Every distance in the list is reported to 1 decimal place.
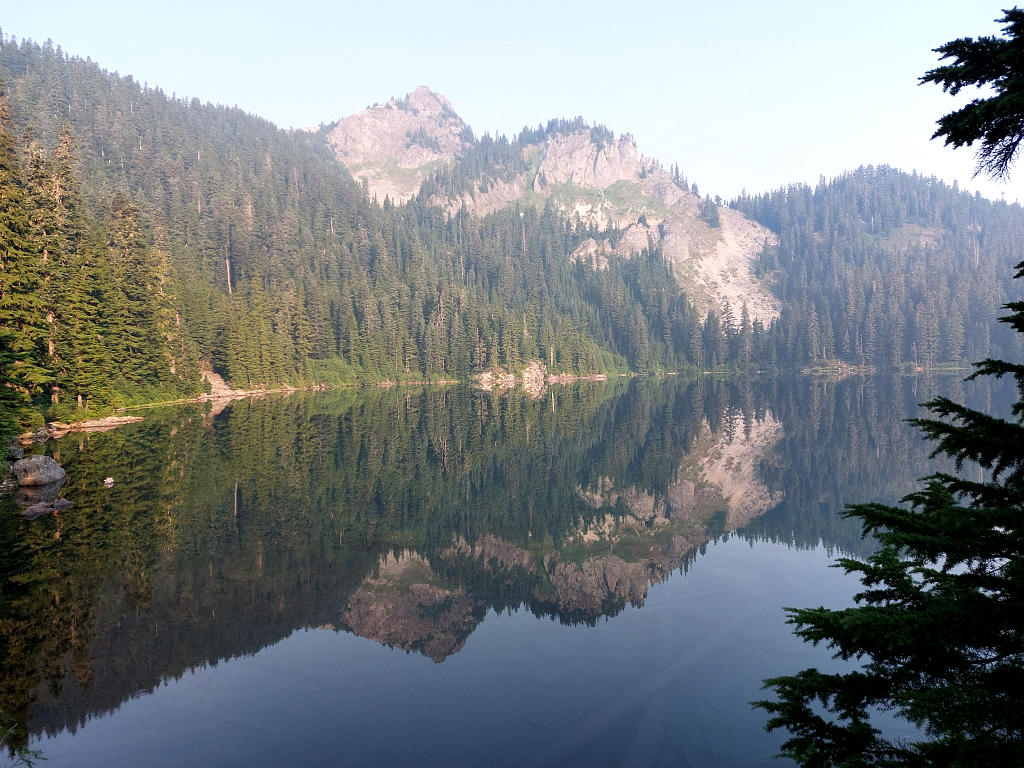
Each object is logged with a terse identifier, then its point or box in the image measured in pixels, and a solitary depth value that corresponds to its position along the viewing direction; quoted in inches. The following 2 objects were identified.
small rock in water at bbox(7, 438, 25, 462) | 1605.7
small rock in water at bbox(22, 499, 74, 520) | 1222.1
